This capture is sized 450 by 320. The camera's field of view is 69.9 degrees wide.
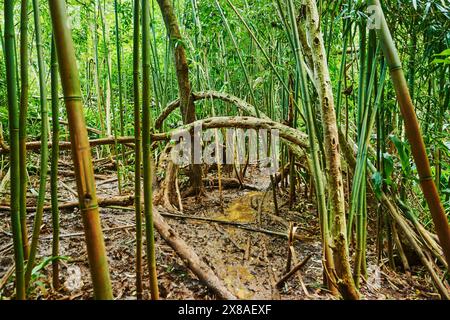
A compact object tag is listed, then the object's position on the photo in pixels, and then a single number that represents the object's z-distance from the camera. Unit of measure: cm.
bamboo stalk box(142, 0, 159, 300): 98
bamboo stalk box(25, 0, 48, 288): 116
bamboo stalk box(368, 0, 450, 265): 79
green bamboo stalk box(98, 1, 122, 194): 241
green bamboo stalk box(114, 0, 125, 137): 196
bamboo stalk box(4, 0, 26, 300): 99
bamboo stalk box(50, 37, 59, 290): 113
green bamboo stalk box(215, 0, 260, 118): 215
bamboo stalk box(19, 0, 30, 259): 110
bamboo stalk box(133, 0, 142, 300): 101
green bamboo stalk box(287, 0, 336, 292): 137
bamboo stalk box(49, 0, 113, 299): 65
